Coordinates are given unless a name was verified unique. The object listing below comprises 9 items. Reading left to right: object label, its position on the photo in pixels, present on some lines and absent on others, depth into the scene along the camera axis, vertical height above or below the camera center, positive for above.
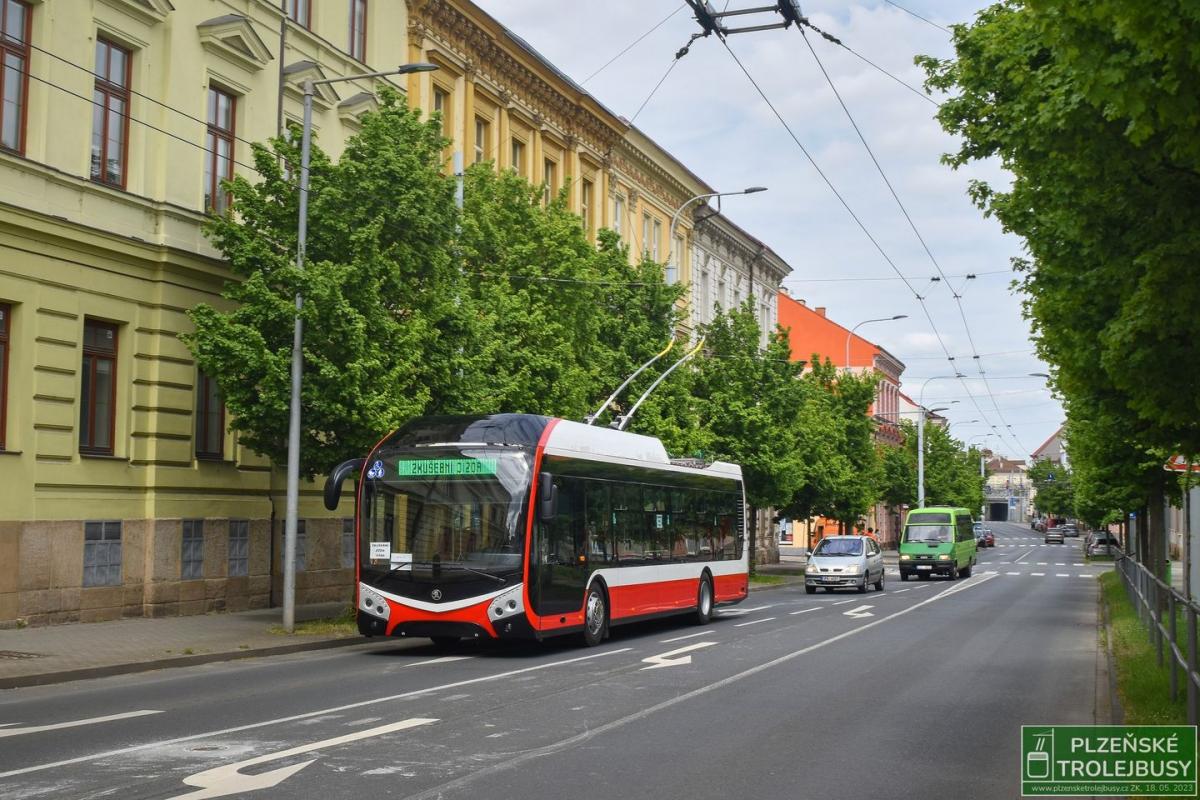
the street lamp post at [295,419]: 19.70 +1.05
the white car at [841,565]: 37.75 -1.86
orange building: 94.69 +11.10
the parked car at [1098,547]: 82.38 -2.63
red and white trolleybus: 17.00 -0.49
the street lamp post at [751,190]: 34.47 +8.10
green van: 49.59 -1.59
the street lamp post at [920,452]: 70.41 +2.70
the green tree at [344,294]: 19.84 +3.05
